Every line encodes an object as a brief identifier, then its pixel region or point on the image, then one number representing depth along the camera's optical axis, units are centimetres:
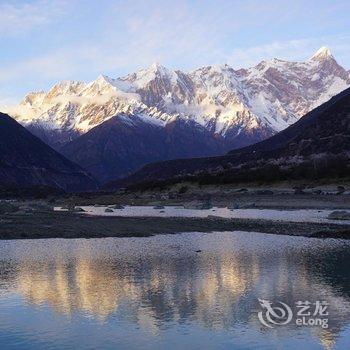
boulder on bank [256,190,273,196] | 14776
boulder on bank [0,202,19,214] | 10042
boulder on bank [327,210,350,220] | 8365
